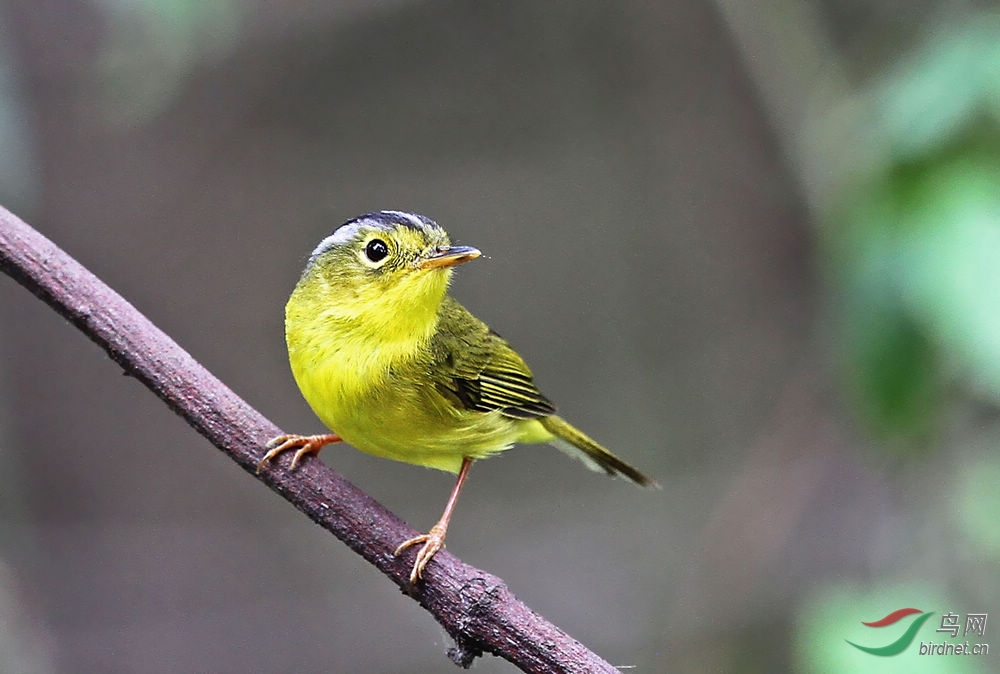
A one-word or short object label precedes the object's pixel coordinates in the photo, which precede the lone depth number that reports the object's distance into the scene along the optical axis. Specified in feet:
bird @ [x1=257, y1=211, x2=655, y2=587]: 19.60
